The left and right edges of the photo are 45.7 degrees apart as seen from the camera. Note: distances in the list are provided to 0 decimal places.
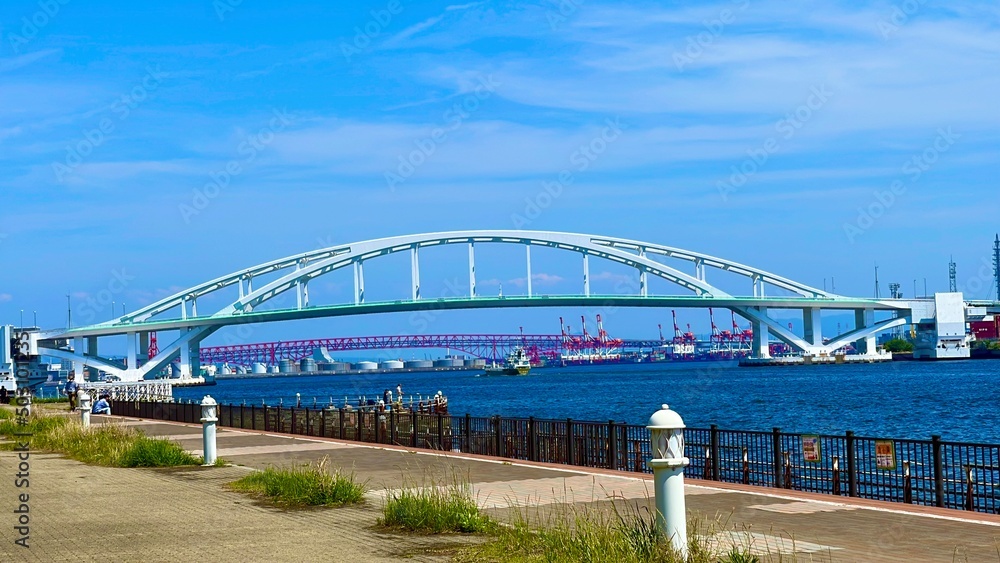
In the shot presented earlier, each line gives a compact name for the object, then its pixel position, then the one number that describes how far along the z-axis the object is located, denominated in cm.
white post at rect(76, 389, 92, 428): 2750
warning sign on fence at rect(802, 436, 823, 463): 1623
